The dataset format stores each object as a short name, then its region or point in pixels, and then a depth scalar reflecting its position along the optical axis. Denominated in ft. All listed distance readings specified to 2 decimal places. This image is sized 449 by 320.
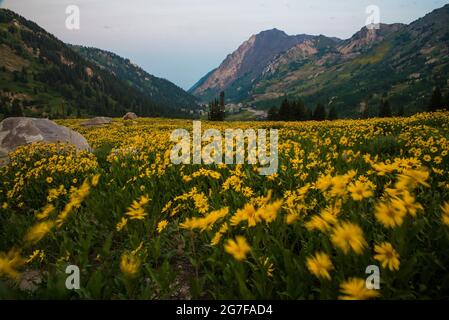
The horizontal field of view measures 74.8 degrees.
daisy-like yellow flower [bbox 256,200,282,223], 8.45
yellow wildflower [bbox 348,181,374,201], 8.54
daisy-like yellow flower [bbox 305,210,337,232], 7.15
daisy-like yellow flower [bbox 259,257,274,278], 9.44
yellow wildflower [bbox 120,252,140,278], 9.07
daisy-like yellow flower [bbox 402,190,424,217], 6.76
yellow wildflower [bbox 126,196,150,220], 10.06
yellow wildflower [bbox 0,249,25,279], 7.45
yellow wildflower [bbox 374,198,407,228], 6.57
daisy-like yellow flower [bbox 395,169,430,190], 7.35
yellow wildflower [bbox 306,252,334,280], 6.55
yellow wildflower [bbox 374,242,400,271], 6.52
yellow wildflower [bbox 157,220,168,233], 12.41
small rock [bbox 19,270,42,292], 11.94
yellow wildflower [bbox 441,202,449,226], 6.82
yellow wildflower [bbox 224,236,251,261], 7.10
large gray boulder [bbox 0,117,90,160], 38.94
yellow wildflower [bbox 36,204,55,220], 10.78
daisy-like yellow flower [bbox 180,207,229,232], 8.54
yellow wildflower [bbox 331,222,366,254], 6.31
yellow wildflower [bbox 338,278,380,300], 5.70
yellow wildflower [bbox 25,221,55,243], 8.68
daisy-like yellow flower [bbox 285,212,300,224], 9.29
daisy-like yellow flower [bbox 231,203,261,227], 8.82
